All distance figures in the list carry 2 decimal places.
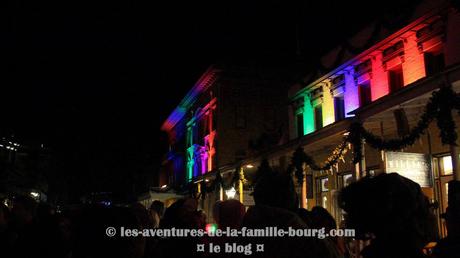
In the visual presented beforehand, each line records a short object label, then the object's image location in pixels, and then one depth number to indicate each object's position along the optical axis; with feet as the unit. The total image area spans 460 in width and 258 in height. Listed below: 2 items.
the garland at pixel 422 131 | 22.22
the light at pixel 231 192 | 56.95
